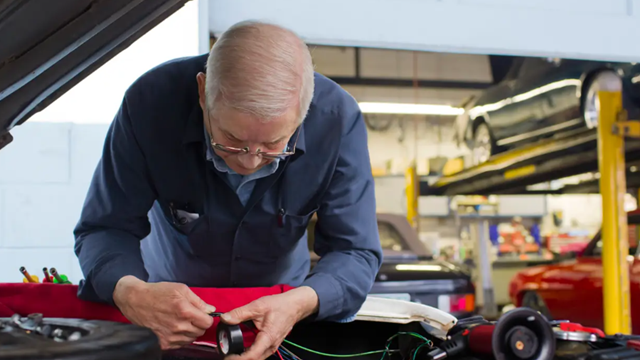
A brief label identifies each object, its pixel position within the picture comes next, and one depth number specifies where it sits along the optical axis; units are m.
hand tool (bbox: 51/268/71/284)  1.55
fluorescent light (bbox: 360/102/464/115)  9.61
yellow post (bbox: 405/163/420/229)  6.70
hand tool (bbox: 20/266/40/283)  1.47
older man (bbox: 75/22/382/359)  1.22
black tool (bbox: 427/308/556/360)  1.33
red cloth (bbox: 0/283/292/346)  1.28
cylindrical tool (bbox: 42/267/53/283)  1.57
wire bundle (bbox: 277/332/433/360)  1.32
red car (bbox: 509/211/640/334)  4.35
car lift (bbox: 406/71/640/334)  3.87
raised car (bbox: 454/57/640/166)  4.18
